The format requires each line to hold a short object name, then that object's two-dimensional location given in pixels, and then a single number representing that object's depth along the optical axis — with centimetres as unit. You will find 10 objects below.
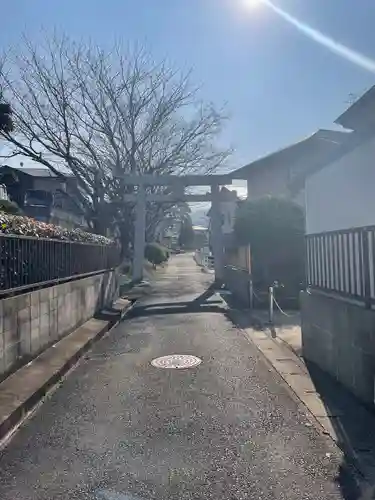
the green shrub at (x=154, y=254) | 4219
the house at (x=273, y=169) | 3068
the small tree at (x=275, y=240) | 1728
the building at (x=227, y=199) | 2534
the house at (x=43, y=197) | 2425
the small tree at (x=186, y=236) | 9816
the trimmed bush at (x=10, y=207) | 1512
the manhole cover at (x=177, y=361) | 773
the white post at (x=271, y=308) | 1233
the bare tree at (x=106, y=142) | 2183
